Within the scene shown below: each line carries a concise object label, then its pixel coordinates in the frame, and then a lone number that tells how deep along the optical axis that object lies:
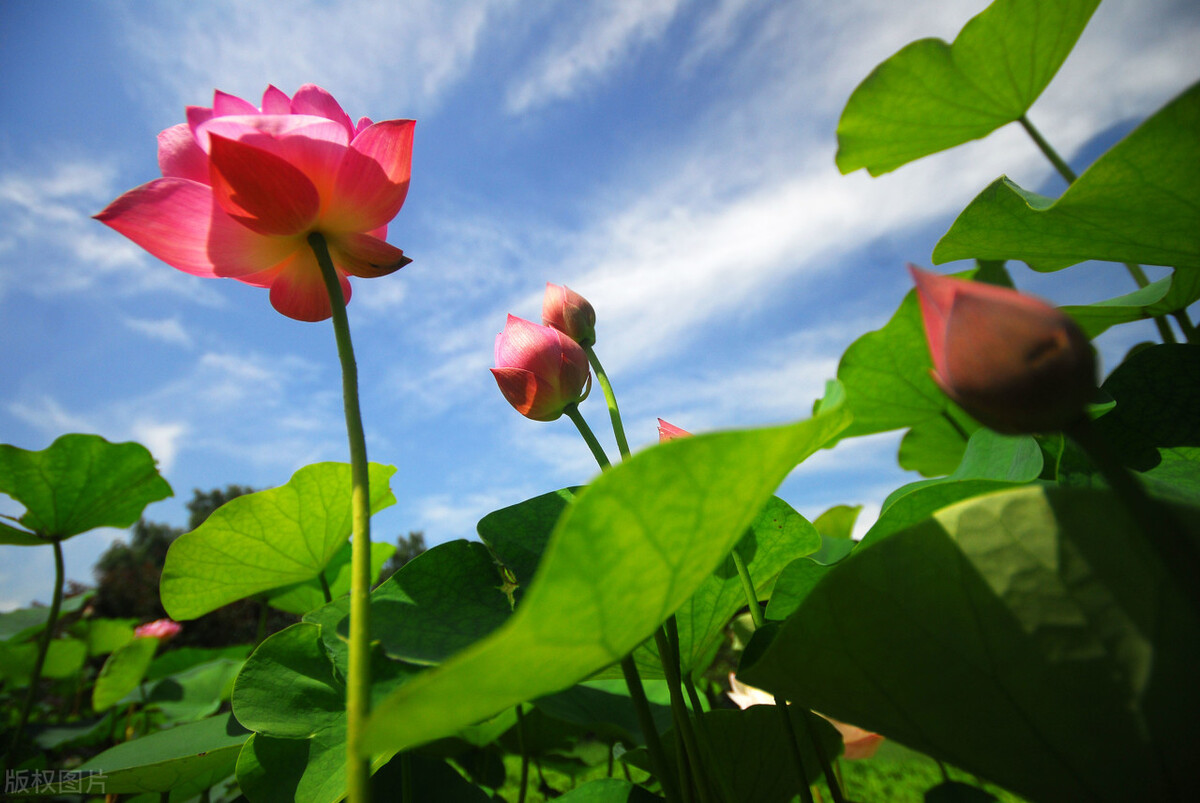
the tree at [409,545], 11.84
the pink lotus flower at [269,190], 0.39
